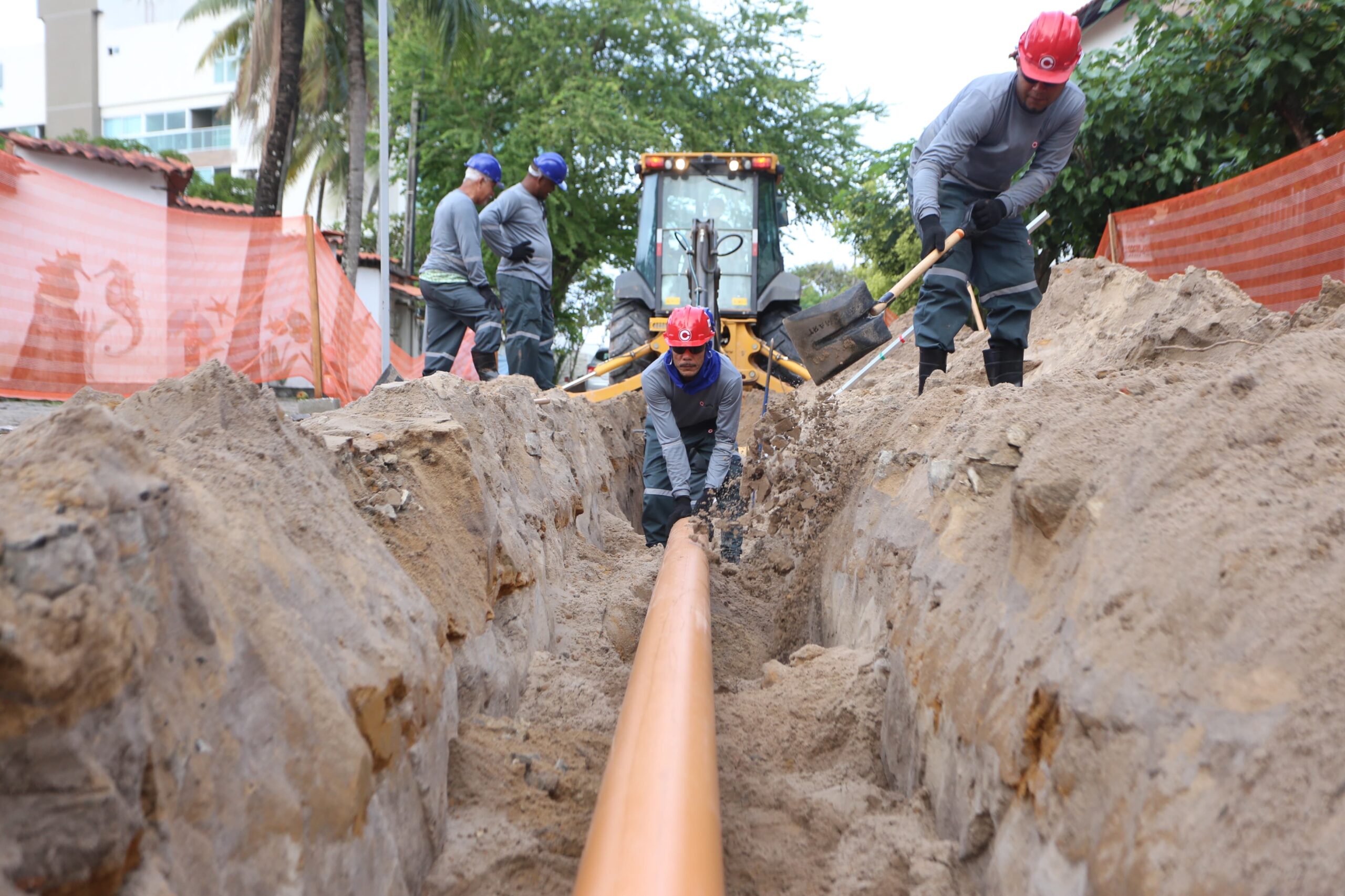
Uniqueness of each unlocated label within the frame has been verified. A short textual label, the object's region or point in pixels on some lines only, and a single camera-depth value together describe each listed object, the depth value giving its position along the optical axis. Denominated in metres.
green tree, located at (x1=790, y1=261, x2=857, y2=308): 45.88
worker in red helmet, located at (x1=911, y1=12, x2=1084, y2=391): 4.25
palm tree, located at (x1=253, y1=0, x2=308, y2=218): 11.63
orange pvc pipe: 1.70
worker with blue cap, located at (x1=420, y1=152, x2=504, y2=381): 6.68
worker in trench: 5.42
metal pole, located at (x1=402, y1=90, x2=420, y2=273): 18.44
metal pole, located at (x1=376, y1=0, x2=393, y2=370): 9.63
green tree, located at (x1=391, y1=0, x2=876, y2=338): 18.42
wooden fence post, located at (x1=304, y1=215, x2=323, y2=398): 8.57
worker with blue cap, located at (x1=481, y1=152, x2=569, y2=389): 6.87
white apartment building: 34.22
